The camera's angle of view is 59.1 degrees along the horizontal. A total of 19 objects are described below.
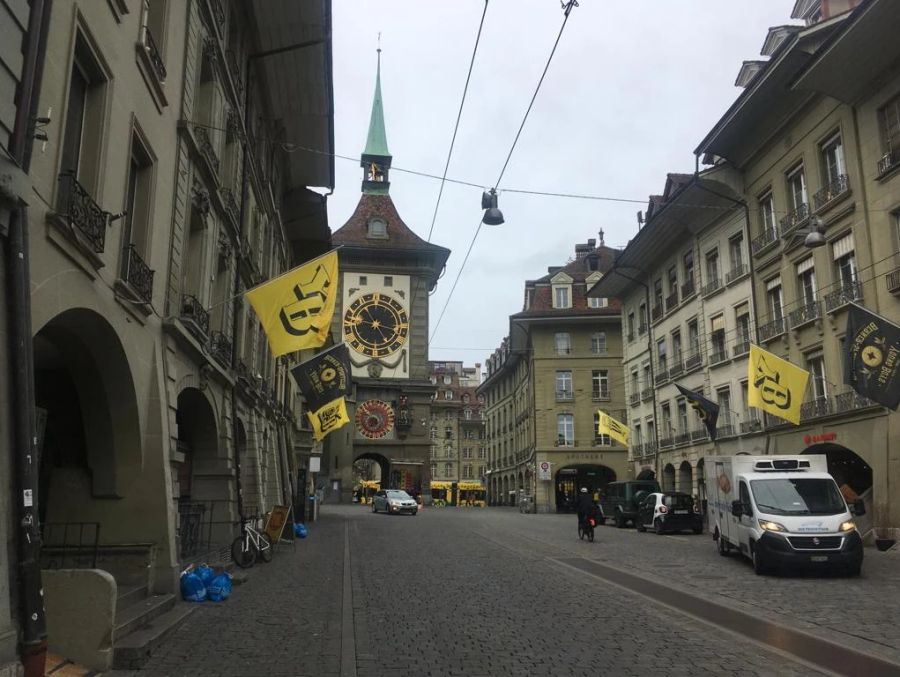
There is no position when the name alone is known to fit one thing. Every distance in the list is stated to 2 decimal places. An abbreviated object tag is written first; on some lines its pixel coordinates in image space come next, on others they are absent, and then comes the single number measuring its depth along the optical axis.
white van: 14.62
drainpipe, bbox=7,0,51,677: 6.16
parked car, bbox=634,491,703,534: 28.83
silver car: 46.50
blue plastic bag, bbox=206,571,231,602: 11.62
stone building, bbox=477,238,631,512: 55.34
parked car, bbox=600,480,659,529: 33.53
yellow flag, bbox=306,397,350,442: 25.34
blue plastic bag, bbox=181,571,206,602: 11.43
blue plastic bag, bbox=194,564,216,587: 11.72
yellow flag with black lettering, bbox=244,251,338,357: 14.67
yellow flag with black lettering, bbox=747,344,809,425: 22.39
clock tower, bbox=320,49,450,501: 62.84
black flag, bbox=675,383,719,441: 27.85
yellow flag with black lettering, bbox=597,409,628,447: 38.00
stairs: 7.40
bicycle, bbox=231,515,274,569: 15.88
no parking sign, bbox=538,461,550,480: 52.16
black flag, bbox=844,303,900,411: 17.59
